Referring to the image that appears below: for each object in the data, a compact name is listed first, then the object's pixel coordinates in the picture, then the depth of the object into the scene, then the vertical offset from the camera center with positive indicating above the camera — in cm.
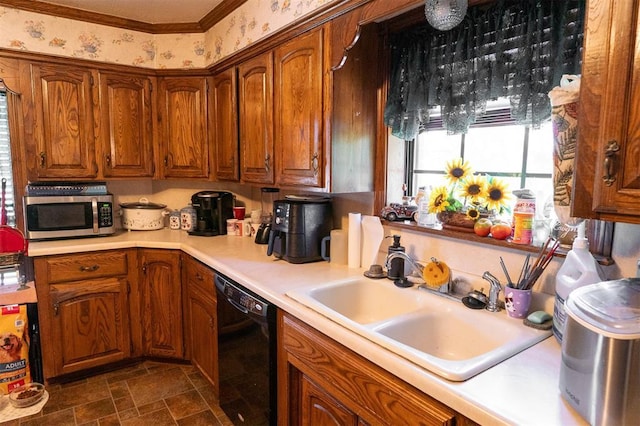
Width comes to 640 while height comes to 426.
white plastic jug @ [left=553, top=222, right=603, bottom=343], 109 -28
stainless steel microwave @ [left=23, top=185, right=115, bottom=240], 249 -27
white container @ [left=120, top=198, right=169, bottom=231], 288 -33
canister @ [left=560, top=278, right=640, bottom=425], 70 -34
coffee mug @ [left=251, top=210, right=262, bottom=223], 282 -32
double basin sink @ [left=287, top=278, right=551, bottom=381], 104 -50
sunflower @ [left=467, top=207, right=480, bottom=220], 160 -17
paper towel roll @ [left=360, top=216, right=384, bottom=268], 188 -32
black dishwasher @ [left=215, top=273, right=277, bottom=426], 163 -85
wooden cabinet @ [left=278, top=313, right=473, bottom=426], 102 -65
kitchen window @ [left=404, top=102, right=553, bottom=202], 153 +9
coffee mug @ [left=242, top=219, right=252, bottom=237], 279 -40
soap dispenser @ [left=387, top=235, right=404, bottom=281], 173 -40
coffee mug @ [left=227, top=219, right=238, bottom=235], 283 -39
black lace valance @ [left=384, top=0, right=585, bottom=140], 129 +42
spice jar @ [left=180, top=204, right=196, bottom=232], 293 -35
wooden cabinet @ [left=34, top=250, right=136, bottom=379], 238 -86
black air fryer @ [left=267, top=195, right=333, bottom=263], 204 -29
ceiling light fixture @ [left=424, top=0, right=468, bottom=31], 128 +52
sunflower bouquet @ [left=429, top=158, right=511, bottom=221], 153 -8
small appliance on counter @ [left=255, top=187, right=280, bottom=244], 252 -30
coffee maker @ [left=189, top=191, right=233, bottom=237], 280 -29
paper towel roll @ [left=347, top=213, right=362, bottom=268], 192 -32
